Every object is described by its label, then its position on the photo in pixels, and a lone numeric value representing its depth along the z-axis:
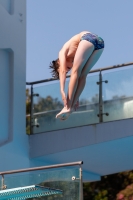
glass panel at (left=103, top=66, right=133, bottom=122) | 11.12
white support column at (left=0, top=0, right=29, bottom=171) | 11.11
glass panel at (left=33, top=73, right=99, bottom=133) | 11.46
